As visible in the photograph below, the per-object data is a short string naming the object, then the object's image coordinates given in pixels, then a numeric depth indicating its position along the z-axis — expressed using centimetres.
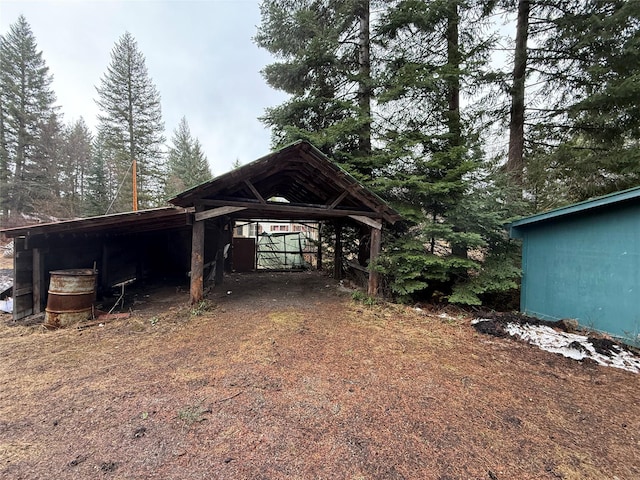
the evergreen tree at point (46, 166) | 1728
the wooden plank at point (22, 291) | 472
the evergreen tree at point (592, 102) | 570
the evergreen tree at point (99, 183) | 1792
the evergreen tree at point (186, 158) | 2503
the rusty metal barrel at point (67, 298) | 439
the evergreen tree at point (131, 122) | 1822
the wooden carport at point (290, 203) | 530
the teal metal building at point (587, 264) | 404
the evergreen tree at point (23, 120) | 1673
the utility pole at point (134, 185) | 1216
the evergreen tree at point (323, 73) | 729
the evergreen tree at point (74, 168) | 1825
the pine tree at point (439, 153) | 585
